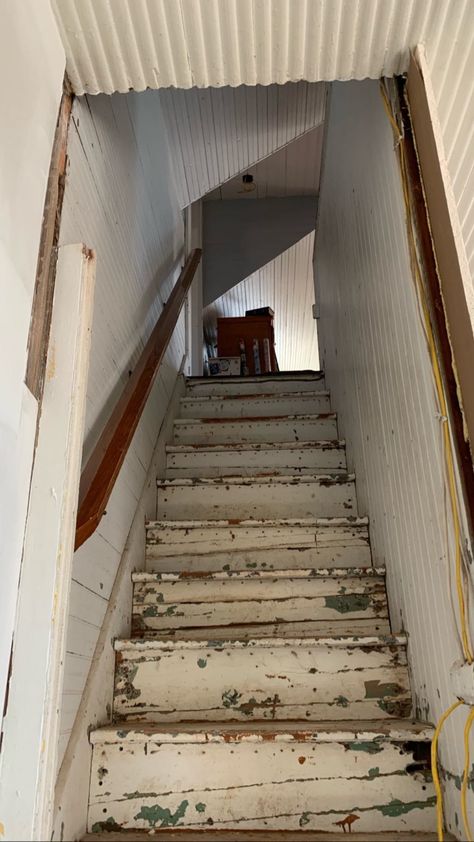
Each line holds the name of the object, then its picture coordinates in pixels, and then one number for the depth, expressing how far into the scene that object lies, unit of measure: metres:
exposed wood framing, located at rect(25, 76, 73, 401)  1.04
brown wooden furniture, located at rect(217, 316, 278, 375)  5.24
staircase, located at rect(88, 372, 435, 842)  1.22
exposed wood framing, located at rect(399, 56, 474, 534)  1.02
